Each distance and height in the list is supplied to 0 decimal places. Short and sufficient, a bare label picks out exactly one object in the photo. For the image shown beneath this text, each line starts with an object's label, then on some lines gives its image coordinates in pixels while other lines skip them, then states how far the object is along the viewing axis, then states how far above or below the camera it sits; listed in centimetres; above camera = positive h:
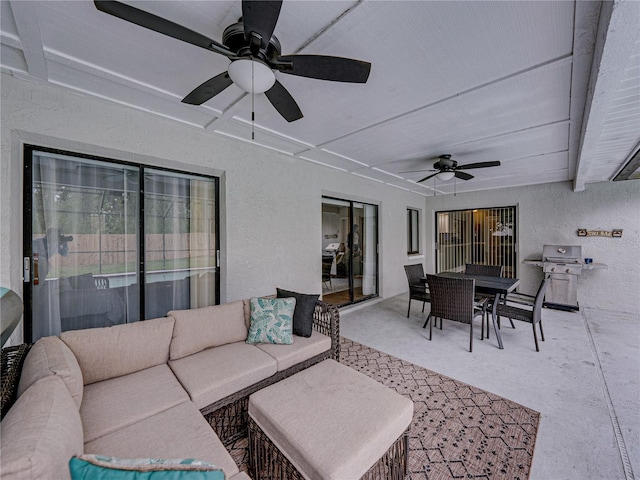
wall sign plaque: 482 +10
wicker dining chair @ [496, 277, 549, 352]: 322 -93
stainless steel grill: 489 -67
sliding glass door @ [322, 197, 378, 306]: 495 -24
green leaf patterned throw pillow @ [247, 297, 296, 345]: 240 -75
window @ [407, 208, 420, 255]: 685 +19
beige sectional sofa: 91 -94
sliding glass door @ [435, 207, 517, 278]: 634 +1
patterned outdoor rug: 165 -140
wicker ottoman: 125 -99
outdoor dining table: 338 -63
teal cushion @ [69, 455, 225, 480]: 79 -69
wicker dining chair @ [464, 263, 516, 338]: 381 -59
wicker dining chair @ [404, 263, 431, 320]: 441 -75
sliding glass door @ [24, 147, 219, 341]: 228 -3
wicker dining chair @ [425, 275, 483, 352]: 323 -76
